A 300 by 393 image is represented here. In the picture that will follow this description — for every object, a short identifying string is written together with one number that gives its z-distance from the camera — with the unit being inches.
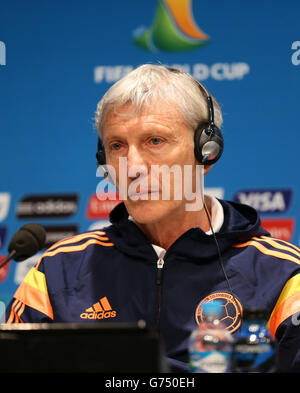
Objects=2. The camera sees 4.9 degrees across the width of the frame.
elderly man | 220.5
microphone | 211.7
